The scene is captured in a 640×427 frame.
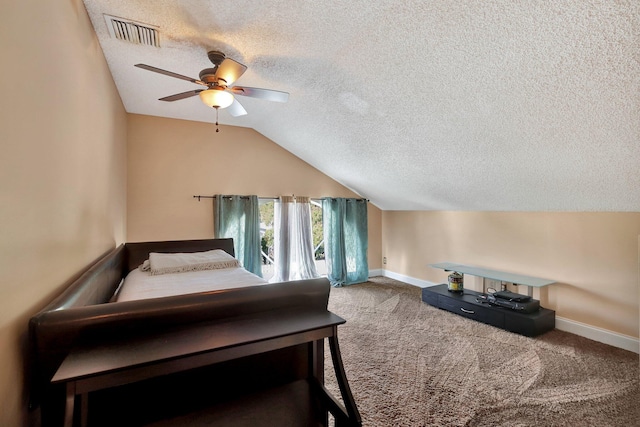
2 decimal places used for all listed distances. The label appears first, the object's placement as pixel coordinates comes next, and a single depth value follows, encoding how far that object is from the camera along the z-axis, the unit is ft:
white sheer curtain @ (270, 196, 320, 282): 15.96
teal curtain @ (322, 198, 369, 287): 17.08
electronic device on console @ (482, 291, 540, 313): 10.57
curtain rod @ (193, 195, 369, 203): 14.11
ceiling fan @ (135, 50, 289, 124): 6.67
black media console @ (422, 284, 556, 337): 10.16
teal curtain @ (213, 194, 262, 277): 14.28
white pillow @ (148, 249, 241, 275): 9.16
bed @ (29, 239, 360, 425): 3.50
